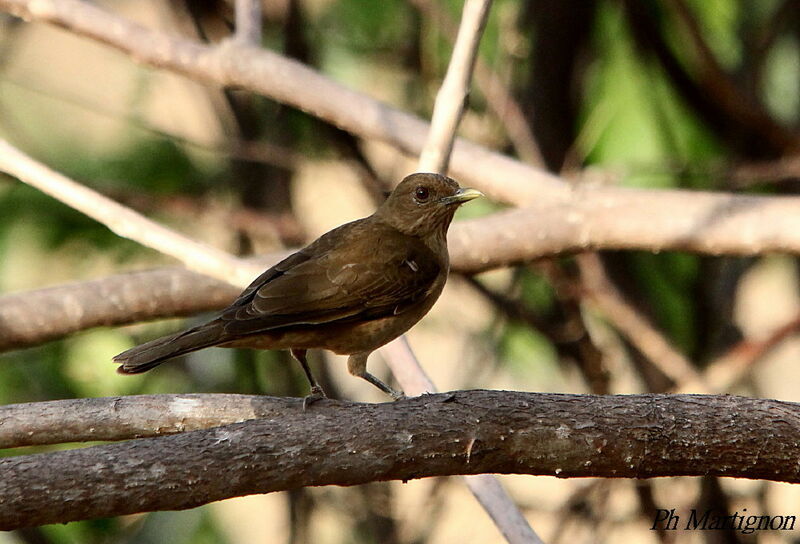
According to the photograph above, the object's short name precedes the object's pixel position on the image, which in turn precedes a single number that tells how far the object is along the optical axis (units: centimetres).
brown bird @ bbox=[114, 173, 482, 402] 663
